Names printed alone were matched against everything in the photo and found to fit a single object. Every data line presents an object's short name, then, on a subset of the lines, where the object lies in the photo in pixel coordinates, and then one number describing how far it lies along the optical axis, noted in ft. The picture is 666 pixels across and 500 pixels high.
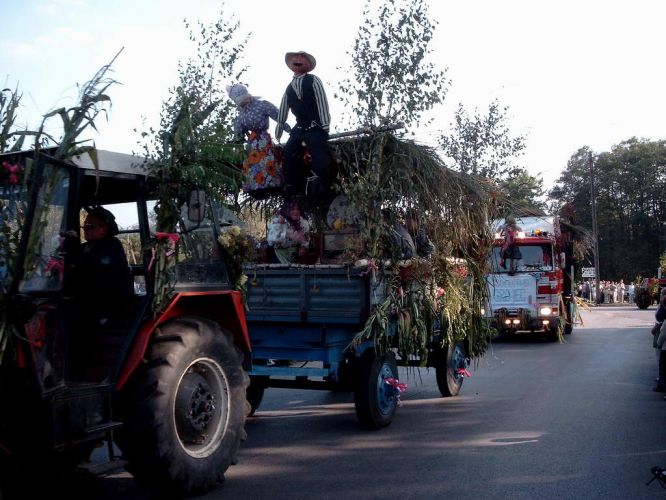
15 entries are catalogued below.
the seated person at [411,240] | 24.57
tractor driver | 15.51
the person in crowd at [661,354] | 30.86
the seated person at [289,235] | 26.18
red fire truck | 53.98
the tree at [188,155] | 15.84
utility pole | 155.33
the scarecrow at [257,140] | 26.86
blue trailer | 22.77
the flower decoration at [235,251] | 18.24
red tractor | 12.85
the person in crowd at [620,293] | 161.67
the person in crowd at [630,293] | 159.53
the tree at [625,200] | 209.87
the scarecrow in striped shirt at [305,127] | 25.99
